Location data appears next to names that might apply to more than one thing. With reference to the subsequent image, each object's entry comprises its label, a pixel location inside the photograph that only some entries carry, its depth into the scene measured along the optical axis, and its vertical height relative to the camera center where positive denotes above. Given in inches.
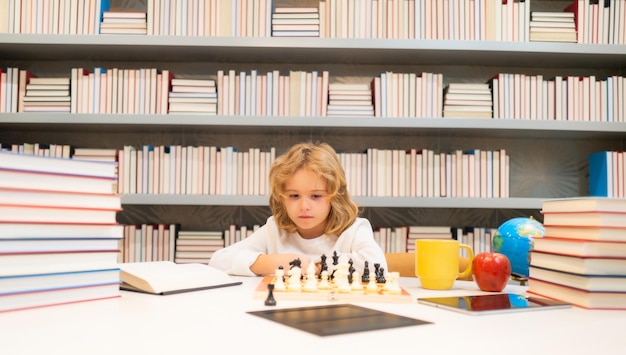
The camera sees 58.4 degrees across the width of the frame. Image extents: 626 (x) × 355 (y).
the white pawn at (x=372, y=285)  39.8 -6.8
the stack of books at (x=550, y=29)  112.9 +33.4
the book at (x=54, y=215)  34.9 -1.9
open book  42.5 -7.1
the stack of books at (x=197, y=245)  111.0 -11.3
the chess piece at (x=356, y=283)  39.9 -6.7
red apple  46.6 -6.5
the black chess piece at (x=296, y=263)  44.9 -5.9
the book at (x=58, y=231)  34.7 -3.0
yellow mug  46.4 -5.9
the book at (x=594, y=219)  38.0 -1.7
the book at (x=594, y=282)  37.4 -5.9
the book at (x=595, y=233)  37.9 -2.6
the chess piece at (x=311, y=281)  39.7 -6.6
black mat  27.8 -6.9
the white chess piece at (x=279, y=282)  40.2 -6.8
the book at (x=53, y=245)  34.3 -3.9
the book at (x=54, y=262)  34.1 -5.0
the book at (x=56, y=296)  34.0 -7.2
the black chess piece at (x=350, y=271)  41.8 -6.2
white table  24.8 -7.2
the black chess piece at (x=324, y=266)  48.1 -6.5
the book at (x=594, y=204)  38.3 -0.6
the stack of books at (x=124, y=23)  110.3 +32.3
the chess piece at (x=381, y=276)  42.1 -6.4
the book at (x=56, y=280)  34.2 -6.2
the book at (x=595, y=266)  37.4 -4.7
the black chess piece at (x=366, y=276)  44.0 -6.7
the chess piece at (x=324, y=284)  40.5 -6.8
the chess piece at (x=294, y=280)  40.1 -6.7
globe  68.2 -5.9
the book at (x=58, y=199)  35.0 -0.9
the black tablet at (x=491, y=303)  34.4 -7.2
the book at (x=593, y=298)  37.3 -7.0
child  72.3 -3.6
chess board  38.0 -7.2
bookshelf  108.2 +12.9
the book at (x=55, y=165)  35.0 +1.4
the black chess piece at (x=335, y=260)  50.2 -6.5
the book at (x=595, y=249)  37.7 -3.6
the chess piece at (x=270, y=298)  36.3 -7.1
